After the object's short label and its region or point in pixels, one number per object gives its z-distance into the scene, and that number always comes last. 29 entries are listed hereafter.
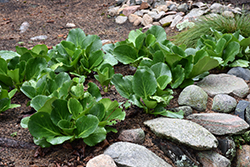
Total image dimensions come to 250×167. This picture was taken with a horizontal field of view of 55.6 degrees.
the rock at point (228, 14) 4.85
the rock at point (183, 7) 5.68
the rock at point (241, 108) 2.52
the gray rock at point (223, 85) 2.75
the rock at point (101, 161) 1.72
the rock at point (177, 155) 2.03
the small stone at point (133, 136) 2.04
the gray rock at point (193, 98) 2.49
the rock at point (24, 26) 5.14
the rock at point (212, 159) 2.12
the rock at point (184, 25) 4.95
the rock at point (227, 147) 2.25
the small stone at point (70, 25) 5.52
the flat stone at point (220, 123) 2.30
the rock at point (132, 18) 5.88
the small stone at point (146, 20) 5.66
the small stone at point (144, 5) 6.08
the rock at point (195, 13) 5.23
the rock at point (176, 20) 5.31
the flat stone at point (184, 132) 2.04
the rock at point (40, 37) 4.73
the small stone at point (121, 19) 5.96
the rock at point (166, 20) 5.45
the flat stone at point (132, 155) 1.81
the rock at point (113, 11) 6.35
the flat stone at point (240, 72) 3.05
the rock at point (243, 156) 2.31
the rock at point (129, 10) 6.16
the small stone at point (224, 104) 2.56
